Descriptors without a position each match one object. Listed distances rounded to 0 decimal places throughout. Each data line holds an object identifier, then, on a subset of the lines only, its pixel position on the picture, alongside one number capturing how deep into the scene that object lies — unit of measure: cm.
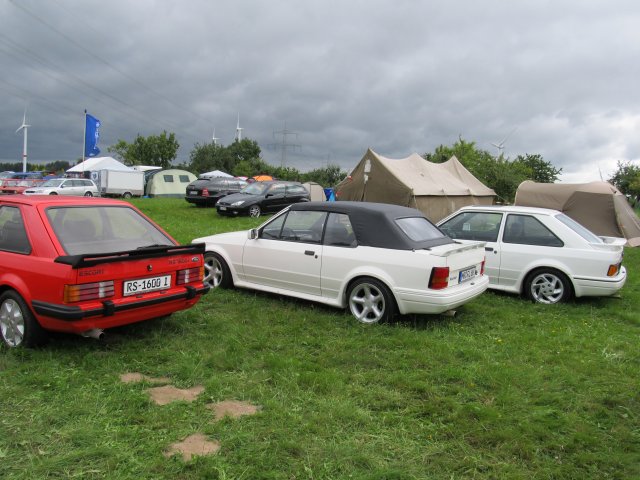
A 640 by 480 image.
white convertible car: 558
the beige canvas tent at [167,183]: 3459
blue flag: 3484
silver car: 2525
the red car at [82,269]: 427
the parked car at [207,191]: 2173
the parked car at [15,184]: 3025
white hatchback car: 705
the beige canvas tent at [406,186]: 1545
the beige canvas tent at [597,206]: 1421
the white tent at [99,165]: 3428
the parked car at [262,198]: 1855
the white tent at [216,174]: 4357
